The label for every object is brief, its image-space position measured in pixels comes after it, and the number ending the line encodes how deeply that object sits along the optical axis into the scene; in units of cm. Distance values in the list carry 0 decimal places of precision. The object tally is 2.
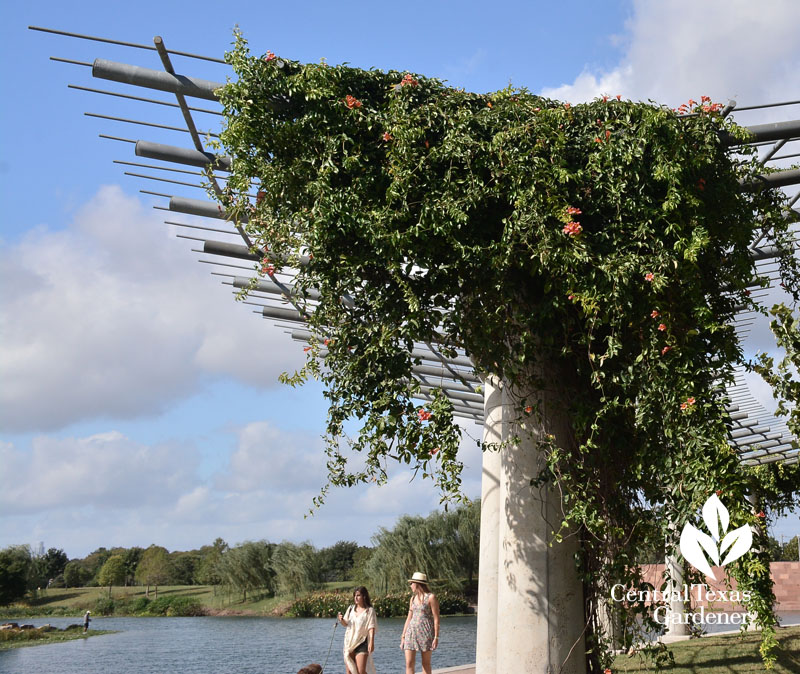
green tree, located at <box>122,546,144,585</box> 5191
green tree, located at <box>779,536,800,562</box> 3823
